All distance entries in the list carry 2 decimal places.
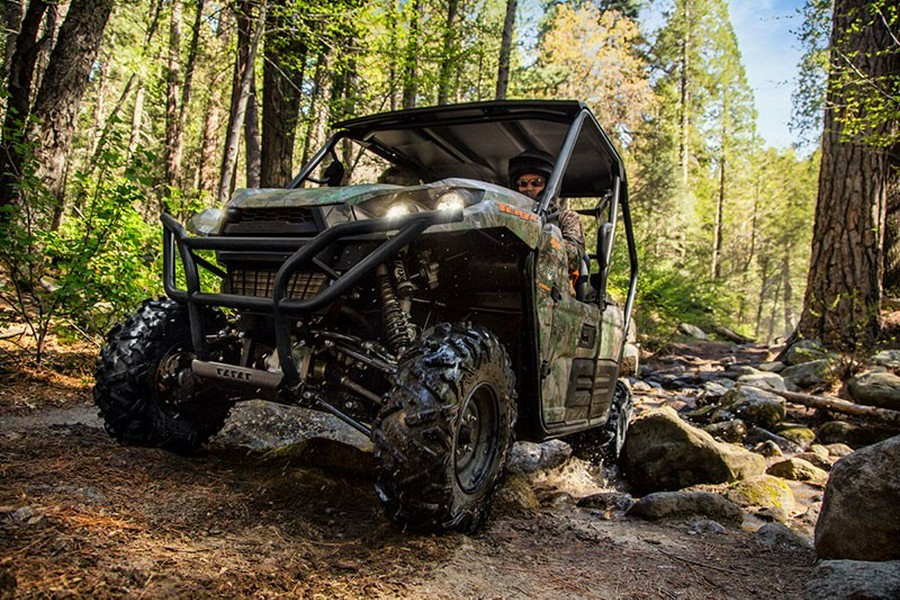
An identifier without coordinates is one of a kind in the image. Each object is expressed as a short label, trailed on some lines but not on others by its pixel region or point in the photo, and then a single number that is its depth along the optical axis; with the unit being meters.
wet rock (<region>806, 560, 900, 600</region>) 2.28
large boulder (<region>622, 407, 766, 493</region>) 5.14
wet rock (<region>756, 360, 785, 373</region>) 10.52
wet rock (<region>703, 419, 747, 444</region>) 7.11
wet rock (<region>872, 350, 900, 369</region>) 8.24
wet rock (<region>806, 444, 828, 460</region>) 6.22
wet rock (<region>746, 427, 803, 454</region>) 6.75
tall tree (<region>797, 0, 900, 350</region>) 9.50
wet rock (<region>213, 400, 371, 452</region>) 4.27
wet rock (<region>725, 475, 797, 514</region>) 4.65
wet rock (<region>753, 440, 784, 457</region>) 6.49
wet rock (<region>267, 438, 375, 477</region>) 3.65
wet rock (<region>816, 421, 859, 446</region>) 6.94
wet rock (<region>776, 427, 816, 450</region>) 6.88
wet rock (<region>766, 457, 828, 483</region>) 5.59
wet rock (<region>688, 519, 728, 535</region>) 3.71
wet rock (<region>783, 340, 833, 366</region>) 9.71
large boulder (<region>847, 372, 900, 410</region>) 7.01
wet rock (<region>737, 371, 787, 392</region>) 8.91
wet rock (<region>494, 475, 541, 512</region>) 3.75
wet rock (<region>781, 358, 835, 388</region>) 8.80
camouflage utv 2.54
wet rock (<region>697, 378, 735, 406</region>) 9.18
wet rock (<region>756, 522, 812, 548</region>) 3.41
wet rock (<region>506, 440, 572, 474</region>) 5.14
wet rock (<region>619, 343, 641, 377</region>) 11.77
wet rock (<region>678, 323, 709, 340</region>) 20.13
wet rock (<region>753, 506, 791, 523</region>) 4.32
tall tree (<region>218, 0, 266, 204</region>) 8.80
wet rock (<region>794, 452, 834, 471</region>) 6.00
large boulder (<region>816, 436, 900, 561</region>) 2.94
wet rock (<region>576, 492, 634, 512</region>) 4.36
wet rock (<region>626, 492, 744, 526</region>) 4.00
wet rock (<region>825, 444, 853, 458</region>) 6.37
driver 4.60
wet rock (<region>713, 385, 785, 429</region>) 7.55
